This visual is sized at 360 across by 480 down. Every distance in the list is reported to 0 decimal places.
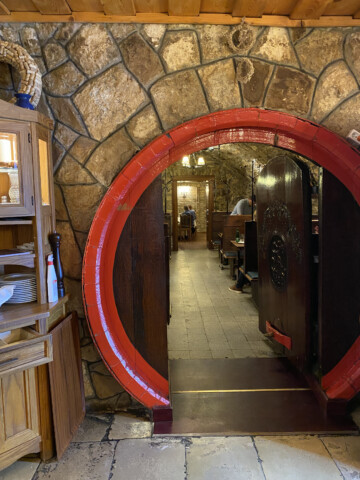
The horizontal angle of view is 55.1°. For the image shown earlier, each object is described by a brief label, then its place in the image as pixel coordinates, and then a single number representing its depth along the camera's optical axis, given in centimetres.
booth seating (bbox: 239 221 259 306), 533
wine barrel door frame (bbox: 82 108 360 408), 235
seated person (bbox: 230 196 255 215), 809
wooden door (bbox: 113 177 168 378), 249
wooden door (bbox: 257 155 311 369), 285
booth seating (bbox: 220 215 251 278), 753
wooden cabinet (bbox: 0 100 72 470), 196
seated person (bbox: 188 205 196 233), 1405
